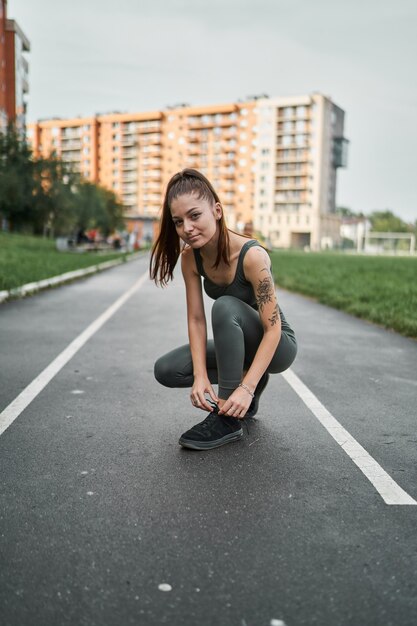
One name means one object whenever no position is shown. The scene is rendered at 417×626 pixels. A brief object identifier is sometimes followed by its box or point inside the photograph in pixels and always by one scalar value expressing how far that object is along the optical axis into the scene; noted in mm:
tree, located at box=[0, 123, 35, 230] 37156
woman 3443
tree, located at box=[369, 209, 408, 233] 161250
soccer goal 90062
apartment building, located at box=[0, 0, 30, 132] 59531
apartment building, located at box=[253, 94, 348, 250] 114188
